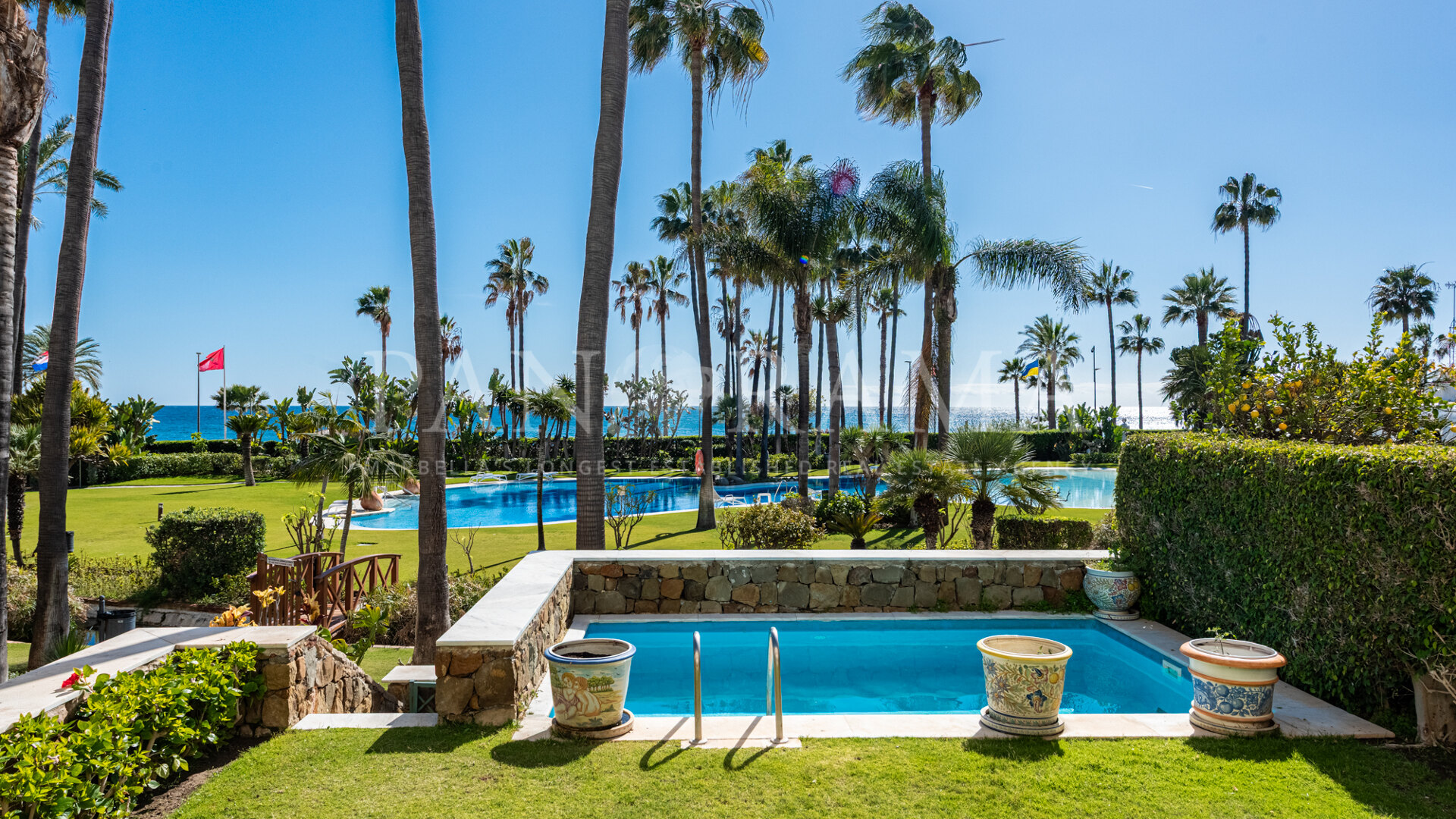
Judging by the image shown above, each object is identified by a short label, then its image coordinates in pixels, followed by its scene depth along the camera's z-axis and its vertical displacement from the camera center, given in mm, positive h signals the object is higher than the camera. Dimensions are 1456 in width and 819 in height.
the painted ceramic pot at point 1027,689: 4852 -1714
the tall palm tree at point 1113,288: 50562 +10294
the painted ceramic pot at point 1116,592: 8172 -1785
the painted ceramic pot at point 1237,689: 4859 -1718
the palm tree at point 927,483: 12789 -883
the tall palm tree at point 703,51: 18500 +10096
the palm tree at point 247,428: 30234 +189
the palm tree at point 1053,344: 56156 +6987
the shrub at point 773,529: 12820 -1696
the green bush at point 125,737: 2932 -1459
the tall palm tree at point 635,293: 47938 +9443
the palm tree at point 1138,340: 55188 +7145
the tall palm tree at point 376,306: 47438 +8246
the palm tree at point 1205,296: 44094 +8373
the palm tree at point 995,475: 12422 -714
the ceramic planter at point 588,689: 4828 -1705
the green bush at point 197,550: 12320 -1998
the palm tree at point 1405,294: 41469 +8001
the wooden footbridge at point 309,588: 9320 -2130
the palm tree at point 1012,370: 60406 +5288
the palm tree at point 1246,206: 39188 +12311
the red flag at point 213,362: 33969 +3272
